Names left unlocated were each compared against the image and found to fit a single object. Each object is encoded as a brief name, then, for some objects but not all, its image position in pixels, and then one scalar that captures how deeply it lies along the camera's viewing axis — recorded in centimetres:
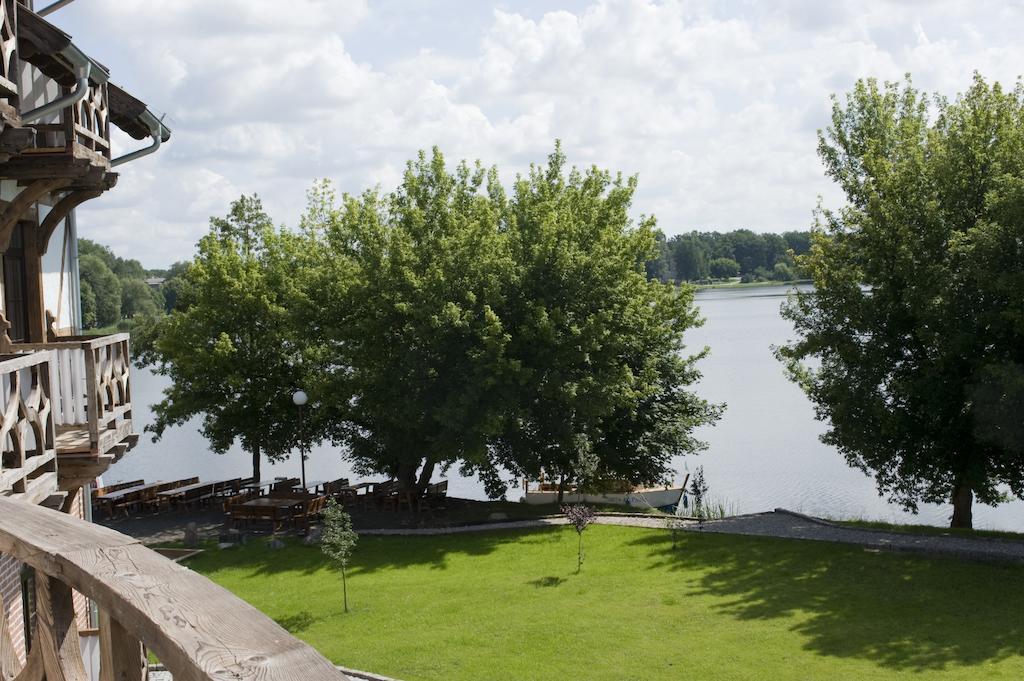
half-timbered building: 195
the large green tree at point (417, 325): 2770
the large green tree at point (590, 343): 2825
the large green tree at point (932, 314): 2291
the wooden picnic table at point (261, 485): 3381
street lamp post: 2794
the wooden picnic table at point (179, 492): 3238
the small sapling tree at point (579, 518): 2356
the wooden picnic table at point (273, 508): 2900
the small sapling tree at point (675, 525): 2561
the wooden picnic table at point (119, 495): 3144
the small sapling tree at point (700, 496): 3103
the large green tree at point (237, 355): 3325
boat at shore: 3497
